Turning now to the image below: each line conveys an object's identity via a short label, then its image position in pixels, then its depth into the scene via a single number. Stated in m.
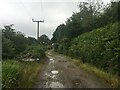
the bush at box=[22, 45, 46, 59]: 11.16
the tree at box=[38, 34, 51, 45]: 43.42
